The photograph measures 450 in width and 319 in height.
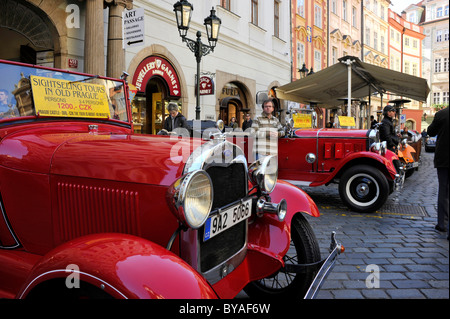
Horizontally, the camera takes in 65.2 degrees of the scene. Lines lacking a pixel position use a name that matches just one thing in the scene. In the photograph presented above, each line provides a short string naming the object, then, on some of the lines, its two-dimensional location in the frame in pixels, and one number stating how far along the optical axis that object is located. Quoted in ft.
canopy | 29.54
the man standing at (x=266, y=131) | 18.10
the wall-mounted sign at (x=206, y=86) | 31.48
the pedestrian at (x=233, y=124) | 34.80
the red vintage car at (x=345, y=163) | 16.97
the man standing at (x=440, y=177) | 10.14
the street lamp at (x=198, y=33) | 23.06
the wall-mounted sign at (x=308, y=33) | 59.06
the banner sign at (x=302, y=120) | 22.86
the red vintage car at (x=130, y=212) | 4.55
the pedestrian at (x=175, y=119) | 21.76
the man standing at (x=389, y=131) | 22.77
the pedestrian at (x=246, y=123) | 33.82
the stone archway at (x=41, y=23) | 21.17
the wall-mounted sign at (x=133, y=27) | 22.65
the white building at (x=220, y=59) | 29.55
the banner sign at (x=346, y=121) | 24.65
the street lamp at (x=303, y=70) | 48.94
